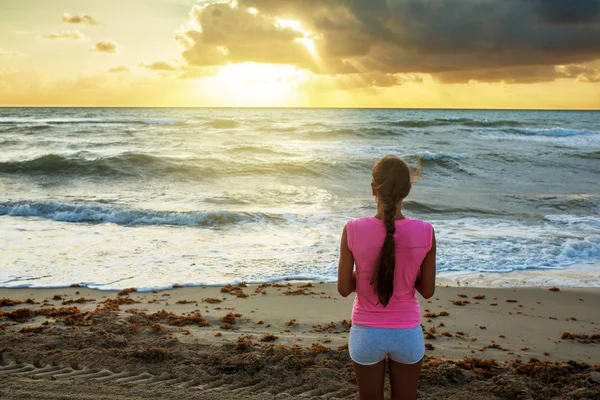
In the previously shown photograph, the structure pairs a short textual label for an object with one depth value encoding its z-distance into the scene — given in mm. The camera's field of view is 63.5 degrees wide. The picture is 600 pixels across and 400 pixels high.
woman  2285
